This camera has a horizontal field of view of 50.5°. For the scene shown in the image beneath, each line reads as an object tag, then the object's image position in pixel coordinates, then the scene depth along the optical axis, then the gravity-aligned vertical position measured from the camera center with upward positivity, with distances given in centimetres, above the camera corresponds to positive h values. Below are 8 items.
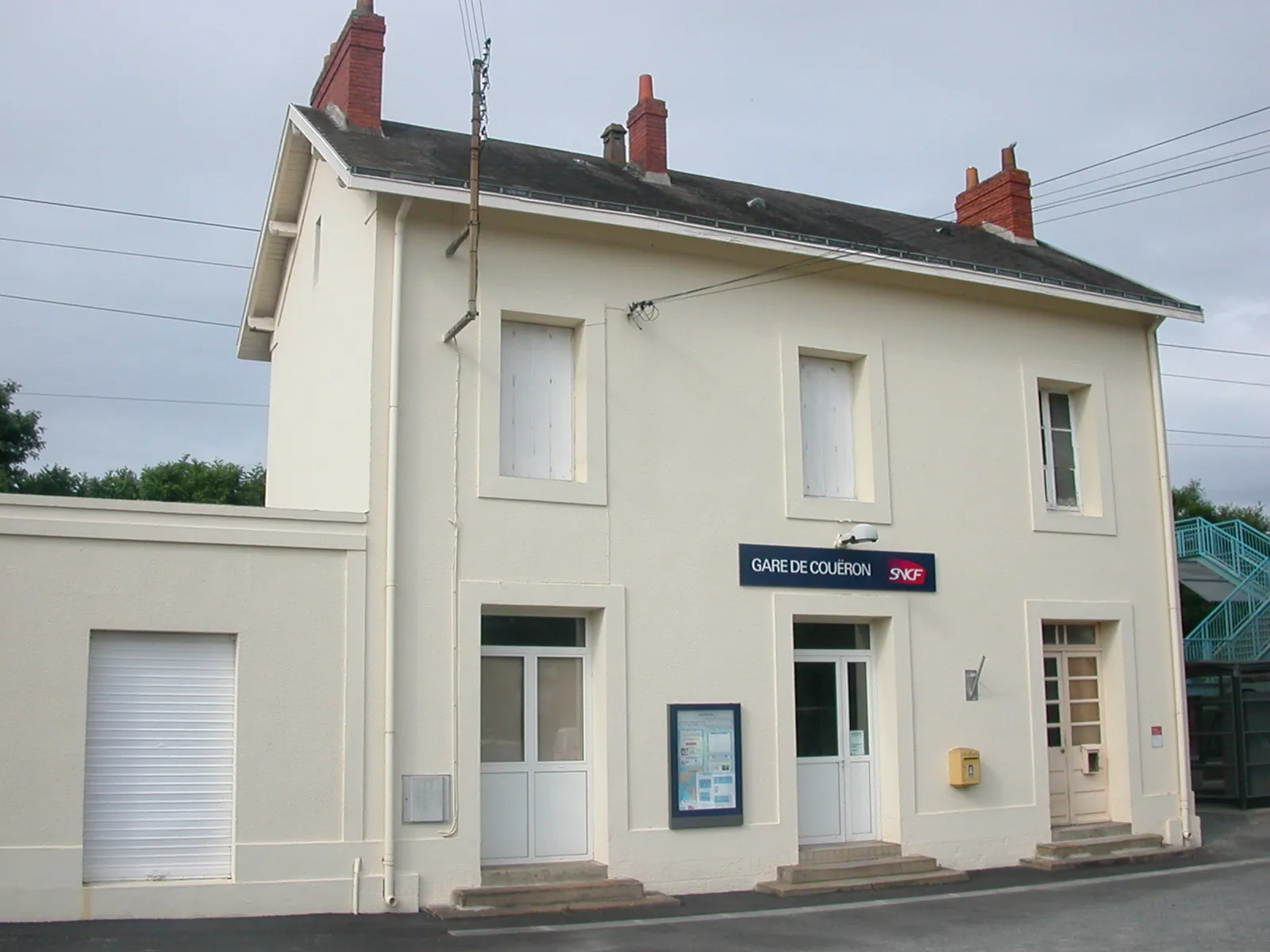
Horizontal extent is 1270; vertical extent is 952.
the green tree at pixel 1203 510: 4382 +643
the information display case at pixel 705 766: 1207 -48
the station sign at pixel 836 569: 1280 +137
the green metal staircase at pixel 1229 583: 2175 +207
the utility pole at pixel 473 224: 1114 +402
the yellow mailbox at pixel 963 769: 1345 -60
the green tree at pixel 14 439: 2894 +608
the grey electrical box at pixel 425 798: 1088 -65
